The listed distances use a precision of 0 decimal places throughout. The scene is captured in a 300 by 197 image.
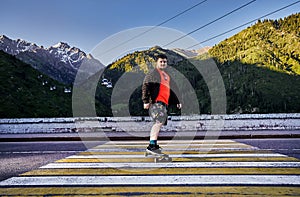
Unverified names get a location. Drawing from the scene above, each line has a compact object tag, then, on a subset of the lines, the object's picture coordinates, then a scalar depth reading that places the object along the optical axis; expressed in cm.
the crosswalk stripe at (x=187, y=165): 422
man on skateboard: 480
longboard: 455
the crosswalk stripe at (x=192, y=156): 516
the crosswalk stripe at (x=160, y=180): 329
